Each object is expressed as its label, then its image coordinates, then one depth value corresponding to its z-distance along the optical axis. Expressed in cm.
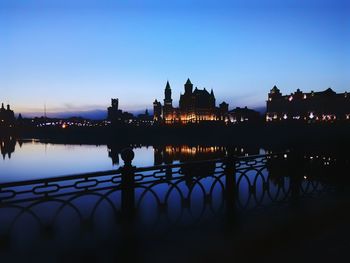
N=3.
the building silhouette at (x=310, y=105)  10831
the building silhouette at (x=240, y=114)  15462
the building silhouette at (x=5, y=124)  17875
